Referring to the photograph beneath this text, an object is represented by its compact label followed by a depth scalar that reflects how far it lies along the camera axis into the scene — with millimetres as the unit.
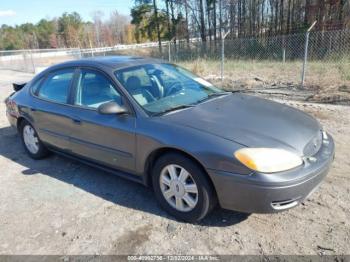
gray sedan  2506
